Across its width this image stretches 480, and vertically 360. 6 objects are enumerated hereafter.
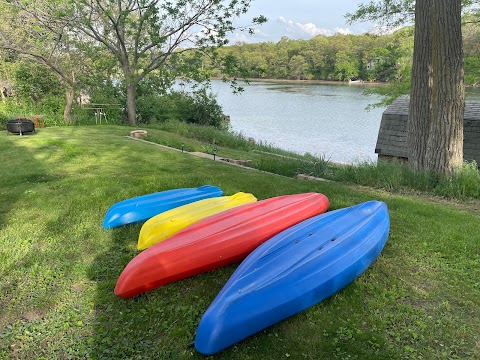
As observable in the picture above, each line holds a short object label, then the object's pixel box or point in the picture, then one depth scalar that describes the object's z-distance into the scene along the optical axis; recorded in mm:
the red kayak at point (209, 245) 3470
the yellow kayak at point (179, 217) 4301
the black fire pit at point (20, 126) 13117
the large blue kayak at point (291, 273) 2785
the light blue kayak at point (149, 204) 4906
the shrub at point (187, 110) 21531
